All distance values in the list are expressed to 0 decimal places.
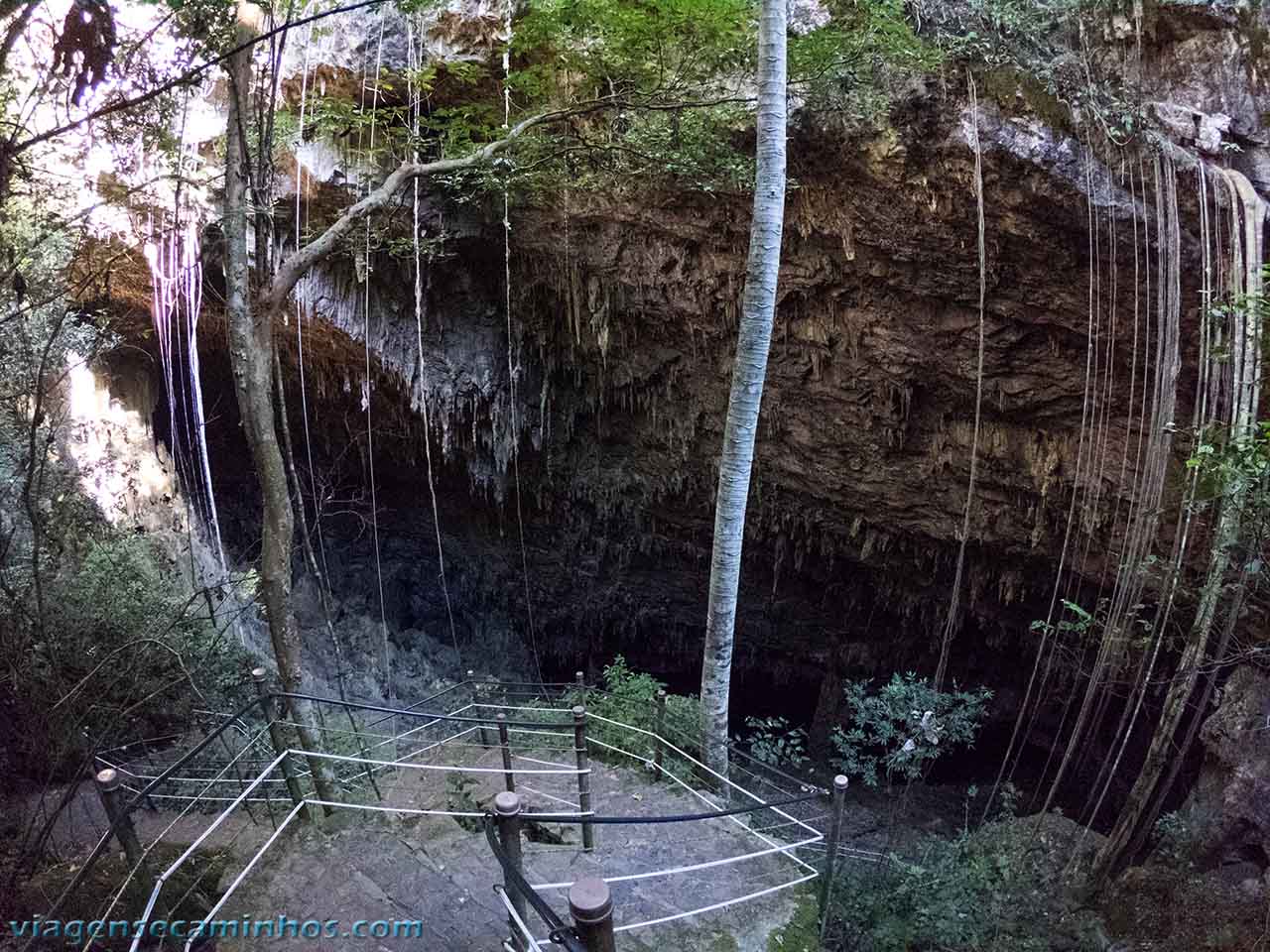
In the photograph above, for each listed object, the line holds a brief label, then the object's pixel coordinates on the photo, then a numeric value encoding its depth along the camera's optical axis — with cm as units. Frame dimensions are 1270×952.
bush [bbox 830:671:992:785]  583
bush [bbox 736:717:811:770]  552
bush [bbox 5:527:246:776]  571
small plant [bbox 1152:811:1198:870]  518
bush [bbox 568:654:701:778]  534
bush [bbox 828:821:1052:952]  455
